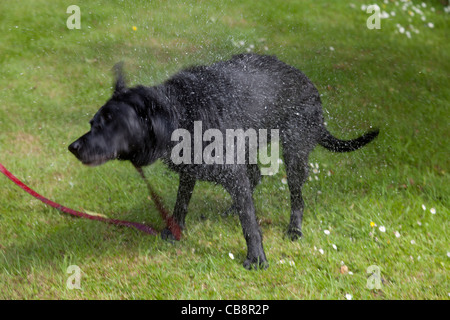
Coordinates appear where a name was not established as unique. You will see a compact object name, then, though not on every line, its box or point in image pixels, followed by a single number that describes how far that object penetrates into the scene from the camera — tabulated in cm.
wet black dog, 262
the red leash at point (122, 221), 341
